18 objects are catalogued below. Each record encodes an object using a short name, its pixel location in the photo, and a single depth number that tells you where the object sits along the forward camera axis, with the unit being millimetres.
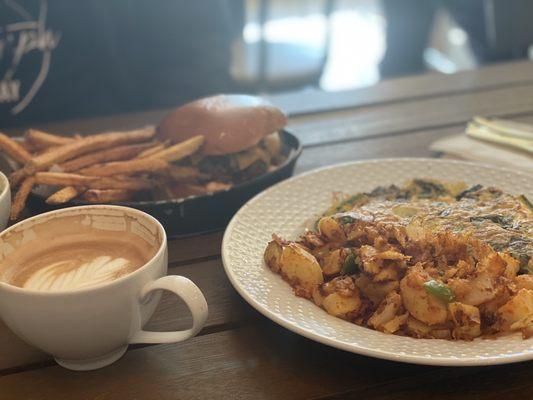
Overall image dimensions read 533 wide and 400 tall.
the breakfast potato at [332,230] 1020
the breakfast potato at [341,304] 885
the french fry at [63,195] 1120
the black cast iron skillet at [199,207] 1136
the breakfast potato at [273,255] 996
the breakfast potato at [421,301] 835
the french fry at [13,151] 1231
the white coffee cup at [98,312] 766
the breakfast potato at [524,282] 868
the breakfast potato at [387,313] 863
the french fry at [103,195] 1149
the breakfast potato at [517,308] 832
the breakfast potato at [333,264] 957
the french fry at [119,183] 1174
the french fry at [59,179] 1152
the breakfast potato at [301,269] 945
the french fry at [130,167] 1197
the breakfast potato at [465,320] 828
